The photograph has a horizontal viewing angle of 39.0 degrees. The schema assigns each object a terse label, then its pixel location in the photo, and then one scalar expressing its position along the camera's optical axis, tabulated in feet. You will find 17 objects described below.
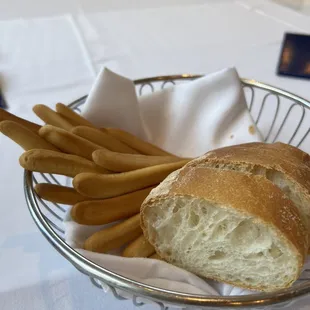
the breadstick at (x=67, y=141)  1.53
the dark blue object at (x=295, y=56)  2.61
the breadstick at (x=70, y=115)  1.72
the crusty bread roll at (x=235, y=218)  1.21
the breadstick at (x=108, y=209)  1.41
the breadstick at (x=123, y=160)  1.51
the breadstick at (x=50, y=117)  1.68
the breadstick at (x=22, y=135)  1.47
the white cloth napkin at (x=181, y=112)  1.89
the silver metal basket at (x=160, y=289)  1.07
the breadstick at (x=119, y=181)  1.41
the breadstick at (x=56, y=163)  1.43
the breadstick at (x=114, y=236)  1.41
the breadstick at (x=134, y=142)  1.78
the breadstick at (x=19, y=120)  1.55
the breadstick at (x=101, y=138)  1.63
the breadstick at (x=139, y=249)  1.43
